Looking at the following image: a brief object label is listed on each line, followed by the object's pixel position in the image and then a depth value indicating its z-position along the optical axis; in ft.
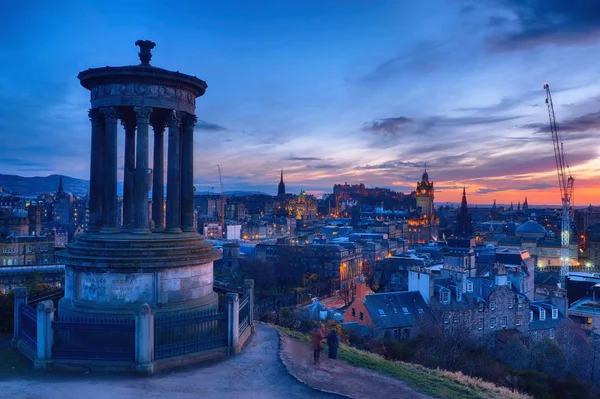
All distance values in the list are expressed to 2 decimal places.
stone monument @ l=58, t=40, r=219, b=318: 57.21
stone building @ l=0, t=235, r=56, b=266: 277.23
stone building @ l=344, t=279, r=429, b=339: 138.92
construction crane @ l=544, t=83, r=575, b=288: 367.31
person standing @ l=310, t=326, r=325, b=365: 54.19
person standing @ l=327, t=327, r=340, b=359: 56.85
